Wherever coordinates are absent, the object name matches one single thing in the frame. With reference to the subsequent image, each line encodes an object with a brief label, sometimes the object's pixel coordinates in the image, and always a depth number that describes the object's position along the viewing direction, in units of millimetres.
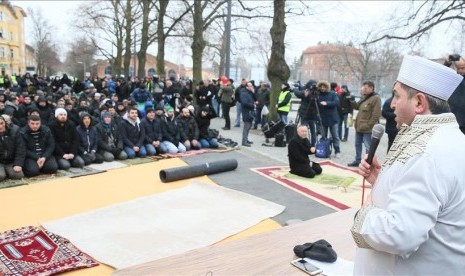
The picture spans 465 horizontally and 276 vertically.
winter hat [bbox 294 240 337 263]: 3285
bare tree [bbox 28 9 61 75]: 50719
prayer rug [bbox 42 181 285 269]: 4234
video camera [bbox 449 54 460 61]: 4853
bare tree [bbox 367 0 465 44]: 14461
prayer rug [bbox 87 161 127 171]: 7945
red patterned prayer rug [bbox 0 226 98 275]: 3748
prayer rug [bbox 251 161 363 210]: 6182
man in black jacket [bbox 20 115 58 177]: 7363
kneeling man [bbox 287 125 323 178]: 7473
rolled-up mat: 6902
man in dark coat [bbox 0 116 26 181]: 6997
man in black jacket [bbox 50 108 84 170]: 7902
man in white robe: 1481
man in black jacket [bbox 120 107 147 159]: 9148
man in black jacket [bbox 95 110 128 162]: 8750
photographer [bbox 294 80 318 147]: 9758
